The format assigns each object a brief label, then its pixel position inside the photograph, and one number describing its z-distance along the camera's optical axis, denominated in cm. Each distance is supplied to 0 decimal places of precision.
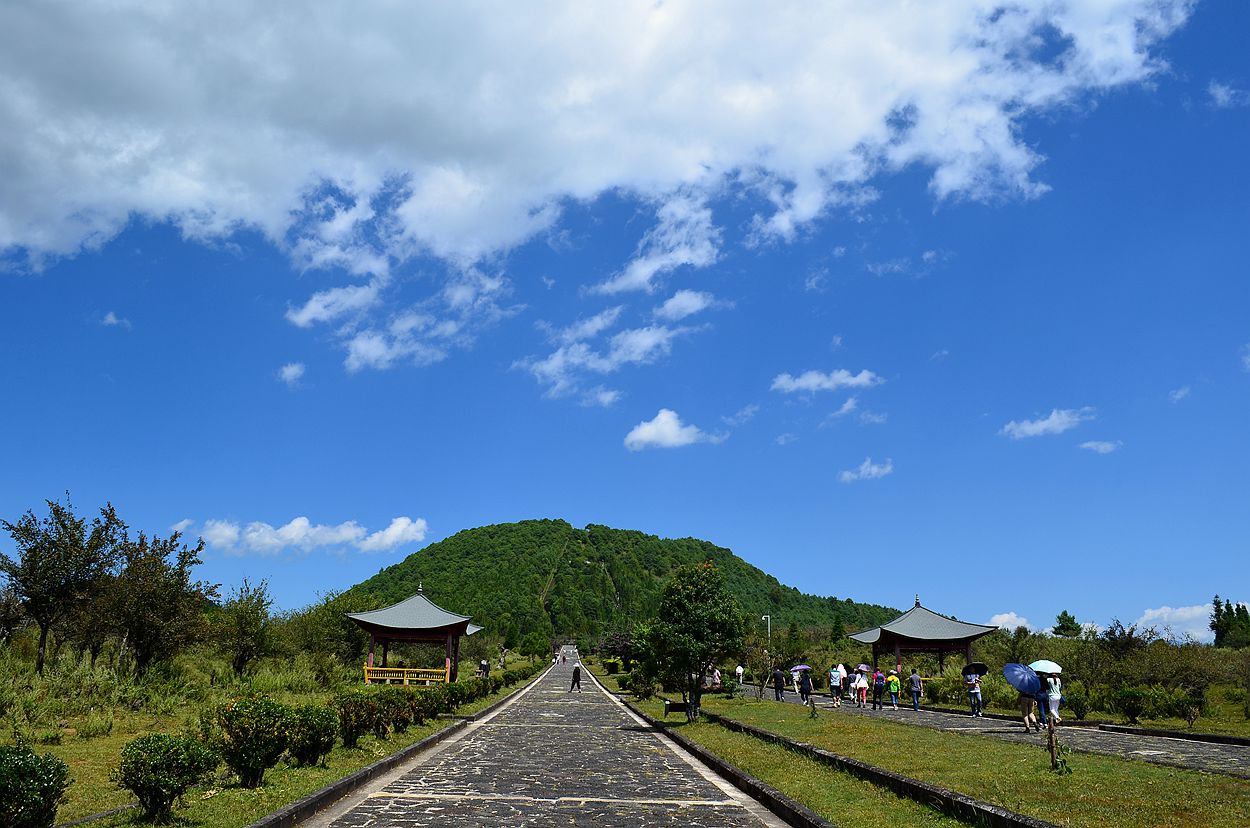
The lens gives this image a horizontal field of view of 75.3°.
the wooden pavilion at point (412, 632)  3825
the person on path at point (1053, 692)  1450
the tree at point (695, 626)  2153
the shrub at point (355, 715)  1400
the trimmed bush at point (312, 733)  1093
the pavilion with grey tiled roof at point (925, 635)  3606
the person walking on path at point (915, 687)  2833
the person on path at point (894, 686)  3027
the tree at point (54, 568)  2292
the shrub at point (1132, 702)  2042
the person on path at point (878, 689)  2882
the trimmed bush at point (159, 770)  758
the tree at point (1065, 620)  7275
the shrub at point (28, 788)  585
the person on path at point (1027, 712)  1783
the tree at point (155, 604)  2342
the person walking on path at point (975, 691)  2442
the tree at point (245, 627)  3009
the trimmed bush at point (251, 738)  976
